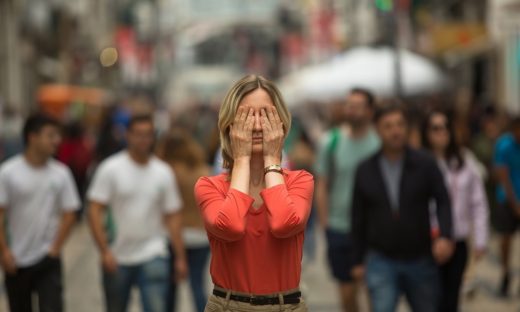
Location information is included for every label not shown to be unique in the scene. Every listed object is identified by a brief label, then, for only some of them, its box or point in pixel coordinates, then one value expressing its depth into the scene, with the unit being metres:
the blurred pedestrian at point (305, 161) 30.33
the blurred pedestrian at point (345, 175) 19.22
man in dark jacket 15.14
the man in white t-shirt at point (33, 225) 15.79
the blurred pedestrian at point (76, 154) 41.22
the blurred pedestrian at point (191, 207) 19.22
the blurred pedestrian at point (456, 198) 17.20
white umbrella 41.22
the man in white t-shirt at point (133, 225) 16.55
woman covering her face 8.81
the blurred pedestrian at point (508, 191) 24.67
